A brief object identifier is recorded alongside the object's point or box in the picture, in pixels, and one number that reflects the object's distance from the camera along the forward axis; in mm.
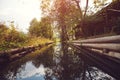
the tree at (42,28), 25074
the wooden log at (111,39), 1950
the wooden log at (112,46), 1795
